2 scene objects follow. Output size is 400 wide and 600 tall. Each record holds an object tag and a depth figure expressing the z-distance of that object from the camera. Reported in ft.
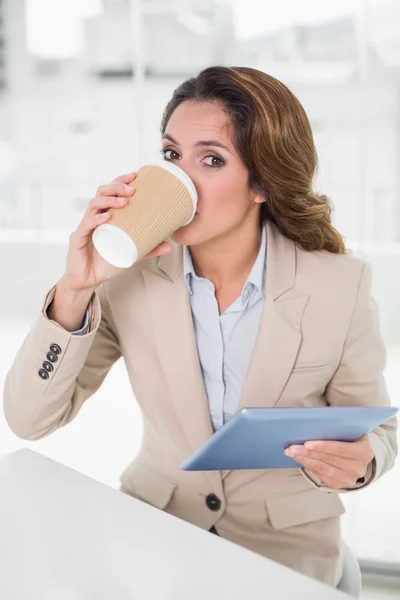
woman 3.96
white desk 2.31
